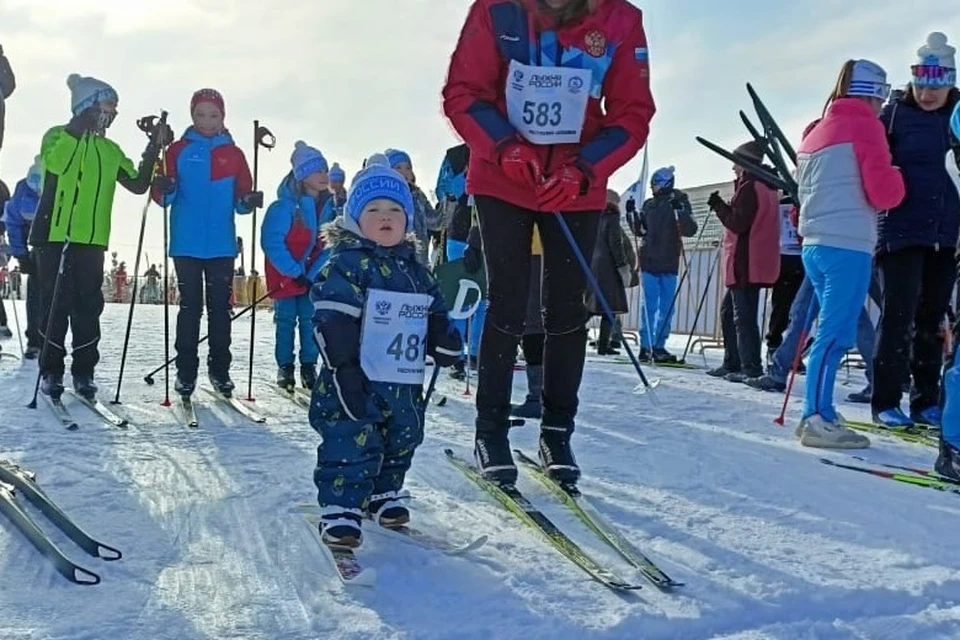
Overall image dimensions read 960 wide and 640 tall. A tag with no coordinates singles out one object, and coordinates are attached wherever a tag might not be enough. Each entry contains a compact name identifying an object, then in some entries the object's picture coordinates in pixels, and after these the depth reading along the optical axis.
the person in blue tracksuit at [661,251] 8.40
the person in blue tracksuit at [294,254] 5.69
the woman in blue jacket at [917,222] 4.26
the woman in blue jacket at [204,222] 5.00
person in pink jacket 3.88
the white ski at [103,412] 4.02
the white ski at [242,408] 4.34
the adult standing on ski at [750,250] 6.66
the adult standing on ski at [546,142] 2.95
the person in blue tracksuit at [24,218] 7.79
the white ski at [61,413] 3.91
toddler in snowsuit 2.32
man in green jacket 4.79
